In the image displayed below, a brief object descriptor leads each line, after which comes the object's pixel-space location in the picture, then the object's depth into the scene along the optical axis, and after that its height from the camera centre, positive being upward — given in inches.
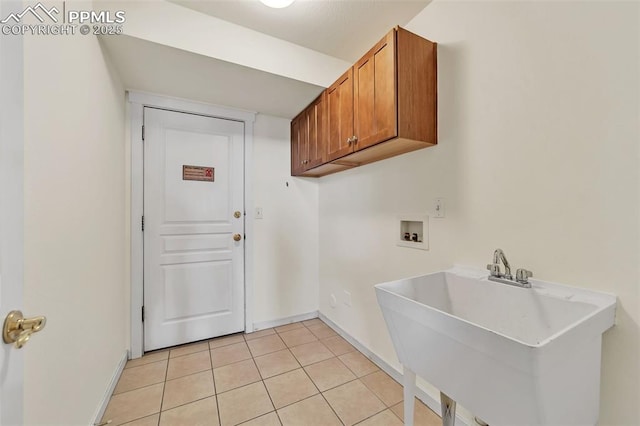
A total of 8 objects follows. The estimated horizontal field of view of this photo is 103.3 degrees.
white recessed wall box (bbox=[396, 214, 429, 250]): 62.0 -4.9
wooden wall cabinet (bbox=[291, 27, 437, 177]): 54.0 +26.5
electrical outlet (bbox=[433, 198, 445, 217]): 57.9 +1.2
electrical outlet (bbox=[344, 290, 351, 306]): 91.6 -31.2
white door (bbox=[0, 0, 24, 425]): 19.4 +0.3
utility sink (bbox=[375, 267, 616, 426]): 25.9 -16.9
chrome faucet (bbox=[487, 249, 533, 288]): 41.6 -10.3
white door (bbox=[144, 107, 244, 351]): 87.3 -5.7
